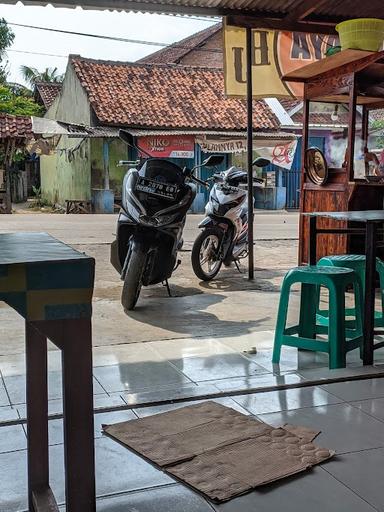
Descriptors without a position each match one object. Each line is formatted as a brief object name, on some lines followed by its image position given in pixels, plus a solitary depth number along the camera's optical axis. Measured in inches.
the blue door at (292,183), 802.8
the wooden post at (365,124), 266.9
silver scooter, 253.1
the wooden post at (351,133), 234.8
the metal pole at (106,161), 720.3
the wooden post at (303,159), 261.7
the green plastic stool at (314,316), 134.0
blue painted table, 64.4
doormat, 87.2
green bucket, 216.1
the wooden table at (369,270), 132.9
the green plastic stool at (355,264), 154.2
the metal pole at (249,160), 243.4
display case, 233.5
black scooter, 196.7
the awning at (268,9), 191.5
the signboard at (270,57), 257.0
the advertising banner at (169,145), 717.3
